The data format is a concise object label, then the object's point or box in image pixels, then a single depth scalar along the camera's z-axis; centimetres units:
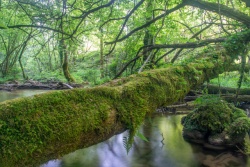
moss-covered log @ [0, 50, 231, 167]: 130
